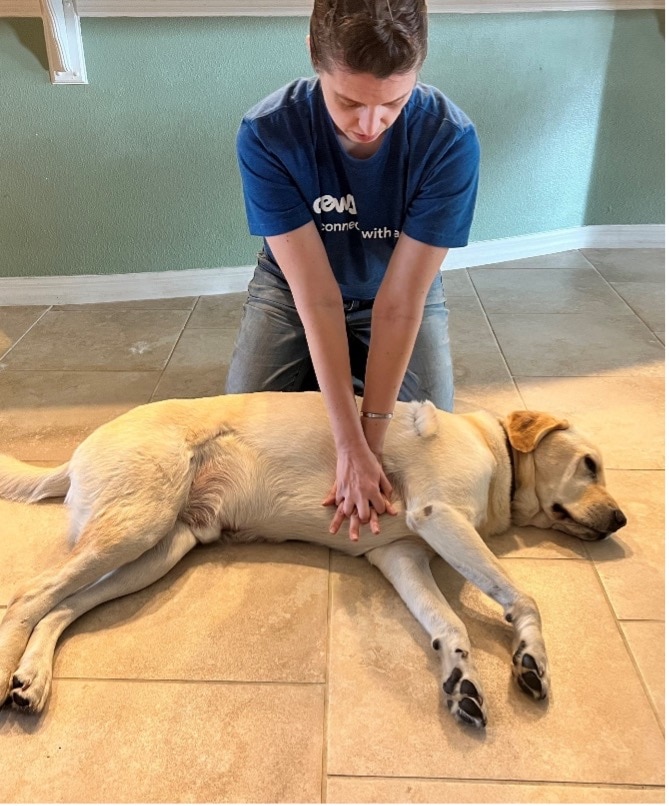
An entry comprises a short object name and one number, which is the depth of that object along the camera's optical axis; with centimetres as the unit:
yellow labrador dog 166
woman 182
